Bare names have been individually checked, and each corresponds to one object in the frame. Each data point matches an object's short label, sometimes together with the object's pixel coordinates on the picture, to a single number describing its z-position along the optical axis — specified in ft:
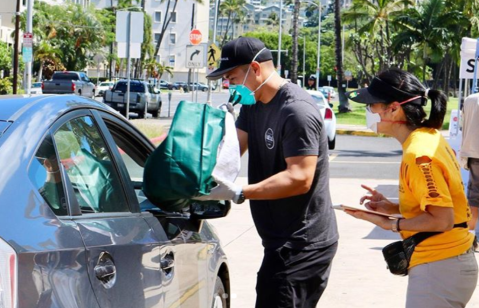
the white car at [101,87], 215.43
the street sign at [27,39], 112.57
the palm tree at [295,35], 186.39
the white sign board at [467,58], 50.24
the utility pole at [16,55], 135.85
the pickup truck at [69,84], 153.99
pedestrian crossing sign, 98.55
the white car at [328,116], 80.48
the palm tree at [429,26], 141.18
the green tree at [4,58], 169.68
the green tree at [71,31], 248.93
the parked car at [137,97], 129.29
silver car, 9.74
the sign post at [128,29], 67.77
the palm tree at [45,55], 233.35
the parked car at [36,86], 179.50
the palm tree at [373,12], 159.22
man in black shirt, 14.24
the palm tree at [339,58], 152.35
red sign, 104.32
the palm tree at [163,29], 286.21
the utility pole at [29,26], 115.44
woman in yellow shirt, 12.98
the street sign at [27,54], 112.57
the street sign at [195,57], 95.35
